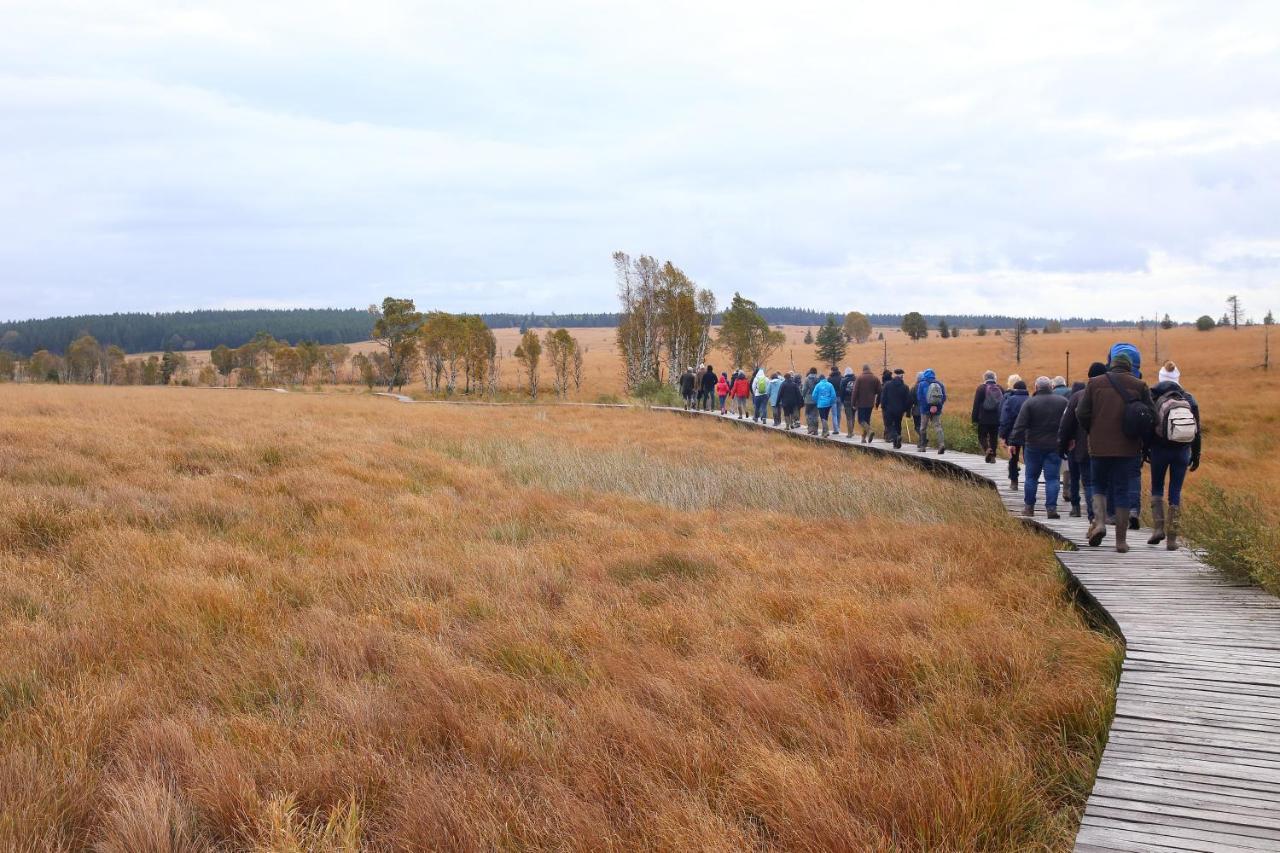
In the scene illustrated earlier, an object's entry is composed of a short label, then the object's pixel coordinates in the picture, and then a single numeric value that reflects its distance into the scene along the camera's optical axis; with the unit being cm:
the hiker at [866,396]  1752
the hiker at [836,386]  2052
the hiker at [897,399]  1587
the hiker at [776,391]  2389
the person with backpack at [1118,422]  667
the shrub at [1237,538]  553
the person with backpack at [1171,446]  667
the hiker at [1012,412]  1081
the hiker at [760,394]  2523
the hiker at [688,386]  3184
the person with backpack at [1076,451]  750
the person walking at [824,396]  1962
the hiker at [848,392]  1927
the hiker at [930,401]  1525
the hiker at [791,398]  2247
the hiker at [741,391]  2716
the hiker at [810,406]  2030
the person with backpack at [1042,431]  902
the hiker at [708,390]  2958
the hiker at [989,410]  1331
